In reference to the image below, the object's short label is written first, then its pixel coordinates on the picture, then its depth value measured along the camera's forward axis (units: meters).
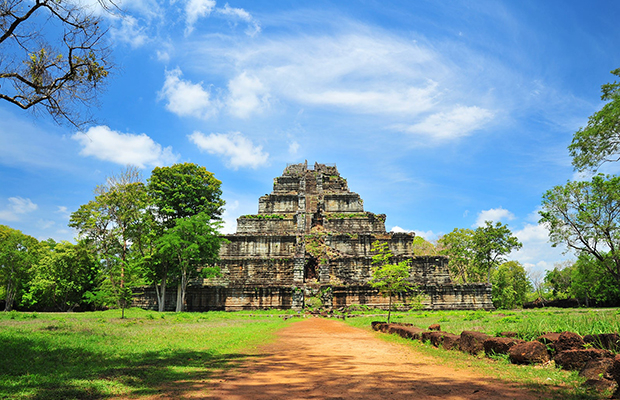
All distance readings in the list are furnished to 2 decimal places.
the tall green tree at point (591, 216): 29.41
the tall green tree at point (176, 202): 30.12
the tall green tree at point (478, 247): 40.75
